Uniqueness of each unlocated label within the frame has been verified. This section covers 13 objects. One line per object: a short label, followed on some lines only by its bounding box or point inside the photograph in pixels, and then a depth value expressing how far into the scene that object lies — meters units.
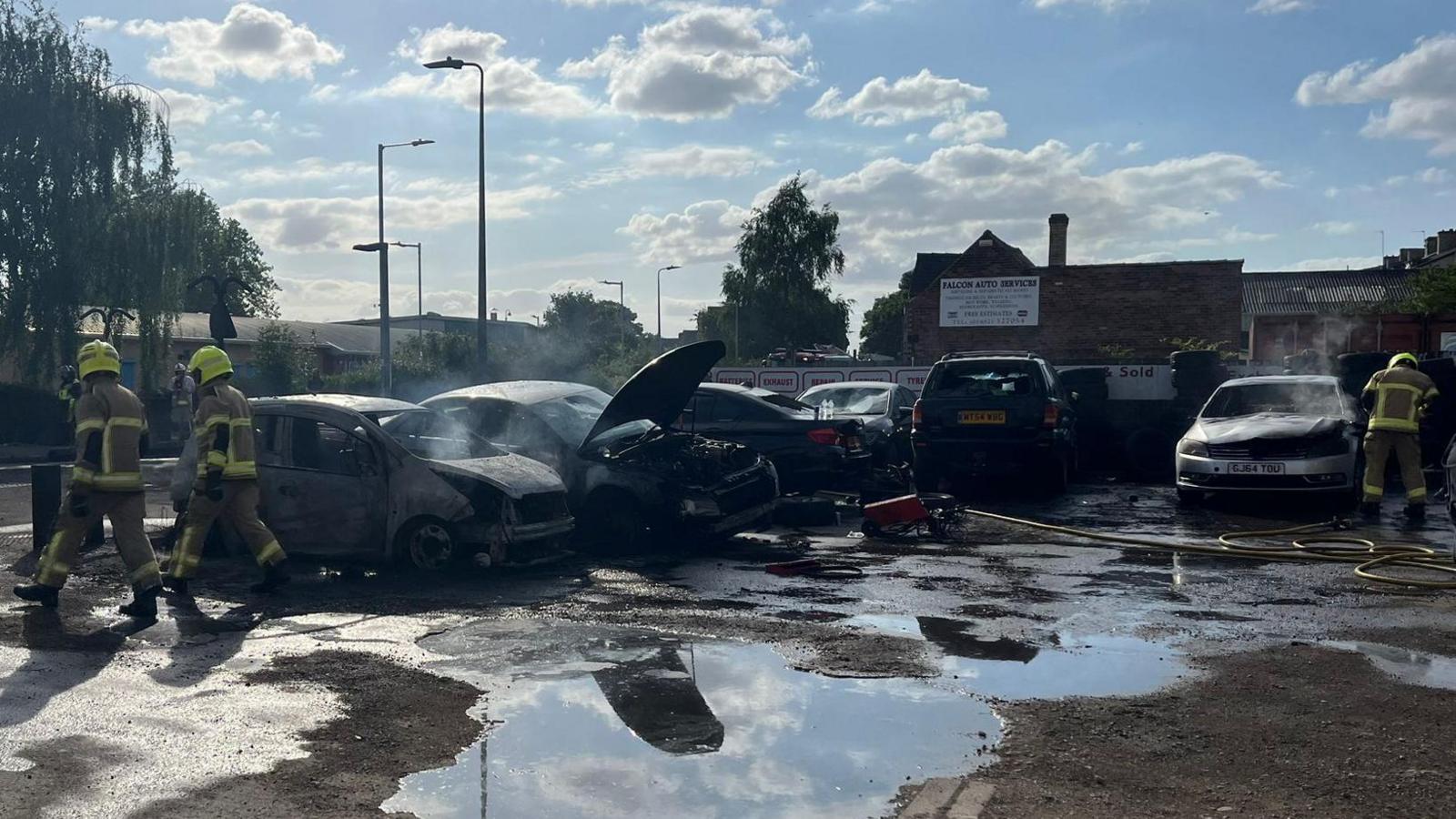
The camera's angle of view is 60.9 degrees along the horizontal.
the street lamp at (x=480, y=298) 26.47
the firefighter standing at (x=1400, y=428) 12.41
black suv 14.41
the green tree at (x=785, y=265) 50.09
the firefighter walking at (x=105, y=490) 7.89
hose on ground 9.05
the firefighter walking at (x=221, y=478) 8.43
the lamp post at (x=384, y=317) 30.56
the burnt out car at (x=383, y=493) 9.28
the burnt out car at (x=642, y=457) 10.52
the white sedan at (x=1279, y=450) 12.62
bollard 10.67
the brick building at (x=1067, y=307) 42.34
